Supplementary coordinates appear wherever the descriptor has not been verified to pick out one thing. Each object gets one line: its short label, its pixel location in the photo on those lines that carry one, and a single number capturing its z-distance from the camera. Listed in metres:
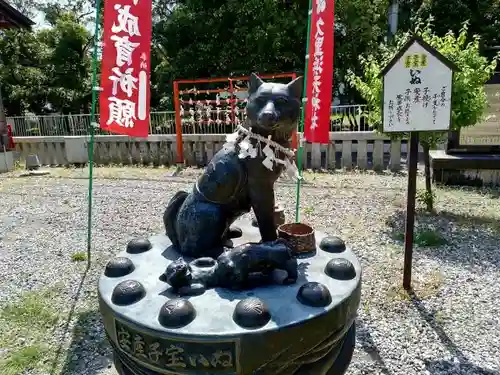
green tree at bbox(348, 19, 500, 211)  5.77
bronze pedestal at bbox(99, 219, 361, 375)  1.85
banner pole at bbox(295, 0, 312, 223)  4.00
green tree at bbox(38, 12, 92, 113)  17.48
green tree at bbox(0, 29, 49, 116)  17.58
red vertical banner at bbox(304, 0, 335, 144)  5.05
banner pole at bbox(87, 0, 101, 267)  4.32
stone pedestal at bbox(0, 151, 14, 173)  11.74
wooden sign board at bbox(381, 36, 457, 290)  3.94
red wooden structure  10.68
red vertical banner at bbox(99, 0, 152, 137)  4.37
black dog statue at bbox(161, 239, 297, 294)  2.14
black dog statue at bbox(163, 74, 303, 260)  2.35
